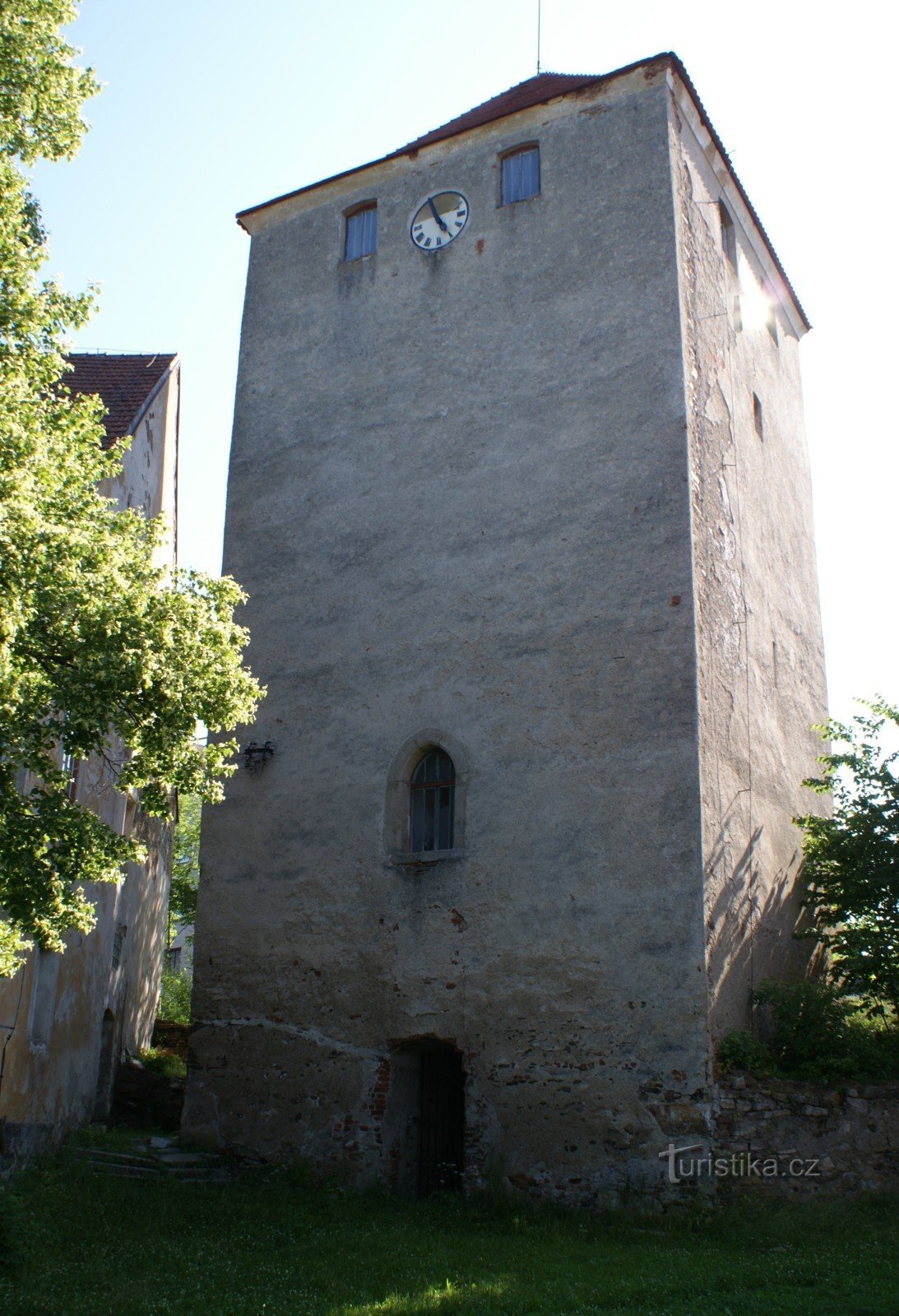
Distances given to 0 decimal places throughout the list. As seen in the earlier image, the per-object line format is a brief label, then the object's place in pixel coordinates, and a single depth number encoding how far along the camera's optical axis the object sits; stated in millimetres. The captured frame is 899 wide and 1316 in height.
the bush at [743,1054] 11562
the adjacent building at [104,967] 12438
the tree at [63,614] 8180
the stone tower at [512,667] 12188
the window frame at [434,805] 13773
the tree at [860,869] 13086
